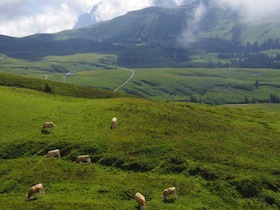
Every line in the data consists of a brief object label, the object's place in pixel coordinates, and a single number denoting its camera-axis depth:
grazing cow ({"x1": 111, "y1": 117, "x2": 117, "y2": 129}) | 60.66
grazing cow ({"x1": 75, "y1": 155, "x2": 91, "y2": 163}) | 49.03
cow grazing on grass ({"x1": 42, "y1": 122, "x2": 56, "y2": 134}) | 57.81
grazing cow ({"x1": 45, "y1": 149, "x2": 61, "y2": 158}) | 49.72
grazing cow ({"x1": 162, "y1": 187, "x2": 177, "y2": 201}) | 42.06
